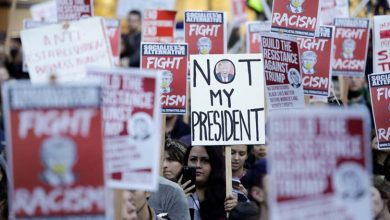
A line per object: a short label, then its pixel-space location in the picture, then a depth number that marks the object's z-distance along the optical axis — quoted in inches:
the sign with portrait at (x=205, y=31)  443.5
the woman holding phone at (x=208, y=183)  357.1
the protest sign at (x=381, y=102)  370.9
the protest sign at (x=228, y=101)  354.9
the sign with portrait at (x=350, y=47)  485.7
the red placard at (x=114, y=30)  514.2
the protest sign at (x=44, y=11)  605.3
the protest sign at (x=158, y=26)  501.4
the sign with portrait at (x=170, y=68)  390.6
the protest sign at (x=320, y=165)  207.3
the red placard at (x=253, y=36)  506.2
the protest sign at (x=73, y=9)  421.7
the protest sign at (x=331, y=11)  535.5
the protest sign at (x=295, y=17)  378.6
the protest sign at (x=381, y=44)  430.0
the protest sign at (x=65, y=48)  261.4
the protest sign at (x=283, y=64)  365.1
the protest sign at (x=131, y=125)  233.8
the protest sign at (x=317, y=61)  408.2
